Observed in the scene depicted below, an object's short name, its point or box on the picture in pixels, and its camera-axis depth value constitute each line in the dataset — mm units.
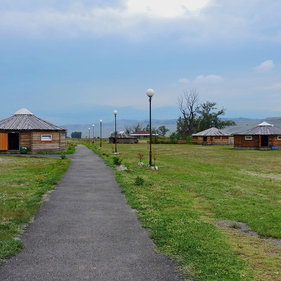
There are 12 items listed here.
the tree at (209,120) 85875
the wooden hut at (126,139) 68981
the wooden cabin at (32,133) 30175
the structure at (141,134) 112188
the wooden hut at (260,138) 43219
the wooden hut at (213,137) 61812
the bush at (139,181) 11711
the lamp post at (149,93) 17156
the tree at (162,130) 141500
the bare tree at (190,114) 80062
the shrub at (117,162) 18750
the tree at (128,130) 131100
